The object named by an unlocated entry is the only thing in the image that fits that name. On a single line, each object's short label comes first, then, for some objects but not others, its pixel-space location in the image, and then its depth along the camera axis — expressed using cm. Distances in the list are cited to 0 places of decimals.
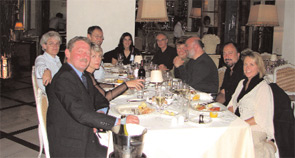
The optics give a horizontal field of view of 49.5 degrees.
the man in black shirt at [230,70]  320
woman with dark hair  541
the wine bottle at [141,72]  388
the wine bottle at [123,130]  148
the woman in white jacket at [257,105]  228
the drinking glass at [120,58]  494
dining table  189
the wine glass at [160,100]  221
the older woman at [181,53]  427
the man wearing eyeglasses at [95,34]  477
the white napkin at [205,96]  271
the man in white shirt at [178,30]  1177
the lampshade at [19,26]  950
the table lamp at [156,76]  296
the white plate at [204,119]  204
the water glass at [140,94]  271
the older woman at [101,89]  248
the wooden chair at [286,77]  425
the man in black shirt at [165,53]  522
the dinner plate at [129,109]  226
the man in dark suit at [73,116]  184
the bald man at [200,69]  336
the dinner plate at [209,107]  230
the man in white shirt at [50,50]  322
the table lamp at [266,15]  580
